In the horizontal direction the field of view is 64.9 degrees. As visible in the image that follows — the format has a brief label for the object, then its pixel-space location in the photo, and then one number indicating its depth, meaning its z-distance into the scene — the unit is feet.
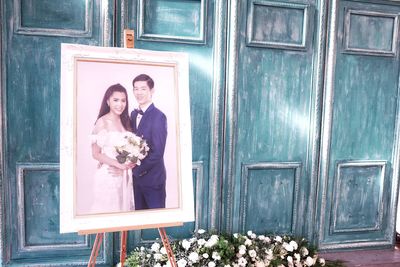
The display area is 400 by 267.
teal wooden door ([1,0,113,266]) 5.92
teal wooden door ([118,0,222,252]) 6.39
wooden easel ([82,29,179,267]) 4.62
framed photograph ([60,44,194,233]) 4.52
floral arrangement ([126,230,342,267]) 6.19
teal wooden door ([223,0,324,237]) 6.79
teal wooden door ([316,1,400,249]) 7.20
